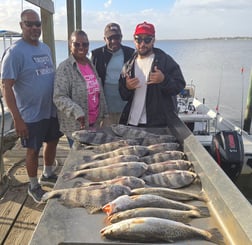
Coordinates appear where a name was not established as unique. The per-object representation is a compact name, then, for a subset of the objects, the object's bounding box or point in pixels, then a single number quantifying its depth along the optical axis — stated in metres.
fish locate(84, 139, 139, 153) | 2.11
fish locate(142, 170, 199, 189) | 1.65
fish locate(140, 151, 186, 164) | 1.91
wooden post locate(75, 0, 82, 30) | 5.60
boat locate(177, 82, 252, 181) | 3.12
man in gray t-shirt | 2.51
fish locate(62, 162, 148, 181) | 1.72
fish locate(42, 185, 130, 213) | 1.44
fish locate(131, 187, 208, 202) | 1.53
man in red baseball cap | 2.48
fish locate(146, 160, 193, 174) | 1.78
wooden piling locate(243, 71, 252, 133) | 7.02
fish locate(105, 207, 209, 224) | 1.35
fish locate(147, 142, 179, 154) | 2.05
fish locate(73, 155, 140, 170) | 1.84
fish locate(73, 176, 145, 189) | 1.59
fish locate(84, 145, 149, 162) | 1.98
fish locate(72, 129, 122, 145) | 2.25
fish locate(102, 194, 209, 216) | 1.41
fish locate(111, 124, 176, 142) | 2.31
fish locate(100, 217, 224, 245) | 1.24
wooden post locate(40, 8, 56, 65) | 4.10
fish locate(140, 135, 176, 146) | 2.21
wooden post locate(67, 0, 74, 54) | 4.97
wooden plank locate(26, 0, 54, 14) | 3.44
